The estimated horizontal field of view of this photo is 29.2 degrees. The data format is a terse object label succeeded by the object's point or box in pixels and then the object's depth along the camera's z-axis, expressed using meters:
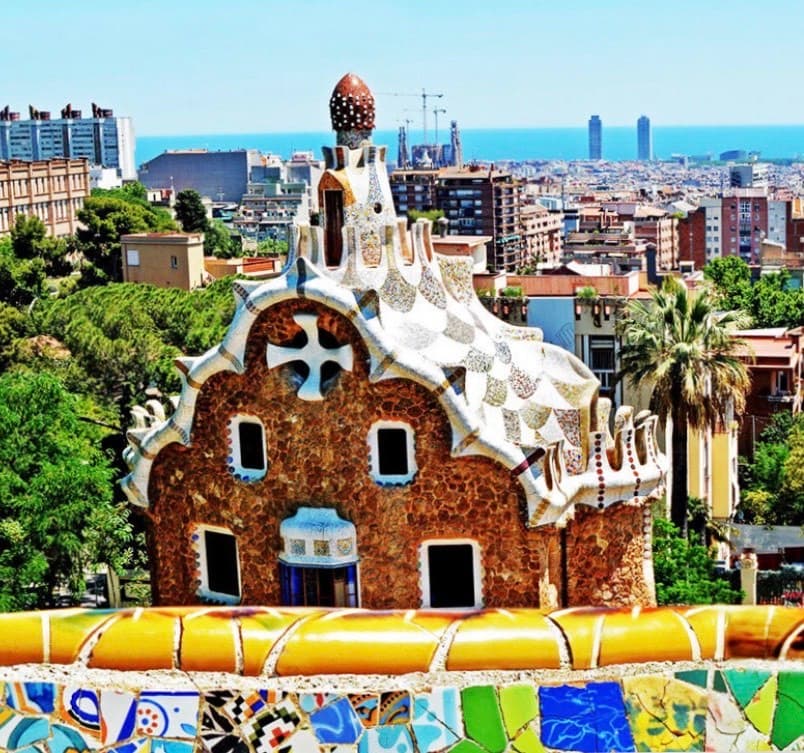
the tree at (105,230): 79.06
